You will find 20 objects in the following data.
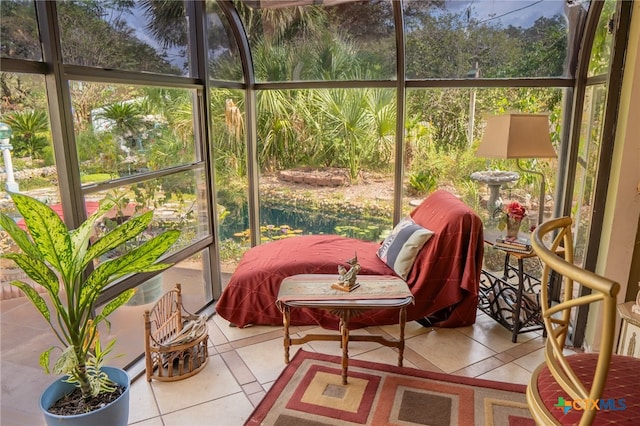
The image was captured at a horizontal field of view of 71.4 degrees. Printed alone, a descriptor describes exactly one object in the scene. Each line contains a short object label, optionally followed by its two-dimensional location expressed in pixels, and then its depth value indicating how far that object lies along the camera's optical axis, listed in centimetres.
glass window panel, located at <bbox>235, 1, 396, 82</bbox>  368
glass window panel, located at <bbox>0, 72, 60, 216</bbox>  196
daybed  306
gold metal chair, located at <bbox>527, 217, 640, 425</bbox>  105
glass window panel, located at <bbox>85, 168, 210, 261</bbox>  263
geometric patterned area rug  229
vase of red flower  310
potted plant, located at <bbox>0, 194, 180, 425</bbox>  176
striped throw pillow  316
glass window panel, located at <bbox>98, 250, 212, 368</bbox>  273
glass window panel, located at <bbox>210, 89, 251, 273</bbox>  374
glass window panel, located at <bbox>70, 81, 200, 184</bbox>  236
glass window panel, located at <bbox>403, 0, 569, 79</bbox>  338
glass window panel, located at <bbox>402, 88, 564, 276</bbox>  362
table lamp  292
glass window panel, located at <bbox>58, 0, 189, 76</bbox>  225
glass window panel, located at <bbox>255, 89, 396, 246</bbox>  398
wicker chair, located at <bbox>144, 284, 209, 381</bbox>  261
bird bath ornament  345
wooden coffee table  254
